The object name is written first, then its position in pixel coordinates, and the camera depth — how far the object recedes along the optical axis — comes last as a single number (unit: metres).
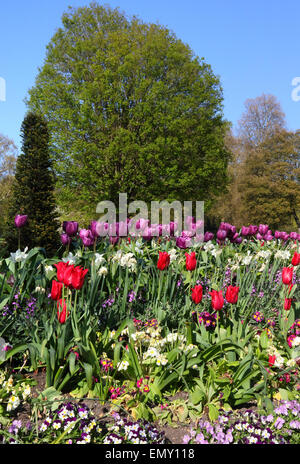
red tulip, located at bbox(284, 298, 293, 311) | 3.62
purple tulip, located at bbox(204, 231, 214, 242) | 5.76
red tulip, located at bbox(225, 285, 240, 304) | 3.23
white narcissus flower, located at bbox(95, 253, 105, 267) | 3.91
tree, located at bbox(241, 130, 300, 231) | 30.97
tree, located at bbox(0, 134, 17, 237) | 30.83
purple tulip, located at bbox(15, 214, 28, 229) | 4.82
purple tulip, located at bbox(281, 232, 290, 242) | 7.44
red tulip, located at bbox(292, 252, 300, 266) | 4.35
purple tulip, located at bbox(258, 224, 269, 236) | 7.24
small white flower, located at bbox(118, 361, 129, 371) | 2.91
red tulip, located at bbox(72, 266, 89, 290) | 2.80
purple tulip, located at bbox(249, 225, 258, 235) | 6.48
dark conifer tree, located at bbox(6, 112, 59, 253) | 7.35
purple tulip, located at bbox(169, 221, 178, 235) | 6.12
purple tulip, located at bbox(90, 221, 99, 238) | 4.46
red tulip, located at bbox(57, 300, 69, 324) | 2.73
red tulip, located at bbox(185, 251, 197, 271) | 3.72
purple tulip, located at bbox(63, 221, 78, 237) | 4.64
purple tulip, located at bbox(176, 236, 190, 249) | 4.90
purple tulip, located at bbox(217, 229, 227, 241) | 5.45
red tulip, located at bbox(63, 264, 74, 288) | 2.82
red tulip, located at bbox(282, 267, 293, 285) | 3.64
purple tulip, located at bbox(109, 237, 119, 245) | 4.98
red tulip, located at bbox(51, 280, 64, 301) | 2.82
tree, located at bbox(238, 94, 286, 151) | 35.03
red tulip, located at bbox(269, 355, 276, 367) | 3.08
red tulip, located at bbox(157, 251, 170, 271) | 3.58
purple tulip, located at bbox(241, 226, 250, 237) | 6.34
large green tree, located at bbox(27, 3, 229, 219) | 18.25
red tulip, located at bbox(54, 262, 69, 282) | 2.86
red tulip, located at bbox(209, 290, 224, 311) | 3.17
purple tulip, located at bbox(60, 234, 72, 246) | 4.70
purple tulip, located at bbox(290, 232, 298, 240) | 7.92
